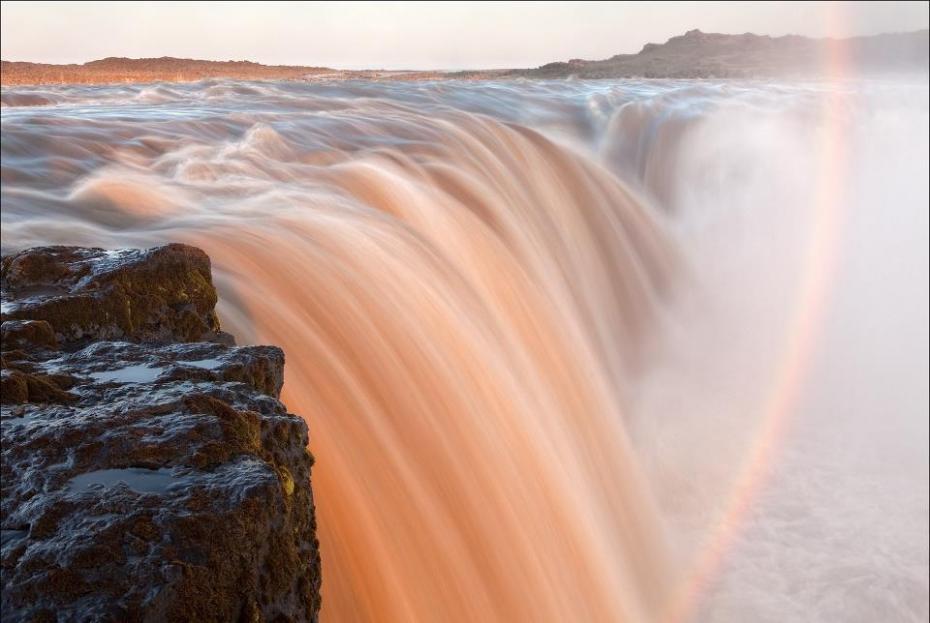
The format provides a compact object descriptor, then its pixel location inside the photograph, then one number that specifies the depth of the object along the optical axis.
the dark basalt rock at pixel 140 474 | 2.27
